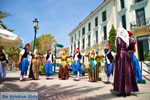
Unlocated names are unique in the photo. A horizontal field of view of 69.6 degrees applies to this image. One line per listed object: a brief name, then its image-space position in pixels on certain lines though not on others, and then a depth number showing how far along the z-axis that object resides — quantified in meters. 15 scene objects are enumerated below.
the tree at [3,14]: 7.77
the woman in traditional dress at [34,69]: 6.53
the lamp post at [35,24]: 9.49
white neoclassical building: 15.09
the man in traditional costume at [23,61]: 5.99
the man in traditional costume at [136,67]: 4.76
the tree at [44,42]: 26.30
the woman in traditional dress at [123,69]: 3.18
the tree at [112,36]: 17.36
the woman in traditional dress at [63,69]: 6.93
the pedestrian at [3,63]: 6.57
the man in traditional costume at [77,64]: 6.57
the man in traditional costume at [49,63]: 6.80
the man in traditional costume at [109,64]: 5.58
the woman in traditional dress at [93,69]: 6.04
